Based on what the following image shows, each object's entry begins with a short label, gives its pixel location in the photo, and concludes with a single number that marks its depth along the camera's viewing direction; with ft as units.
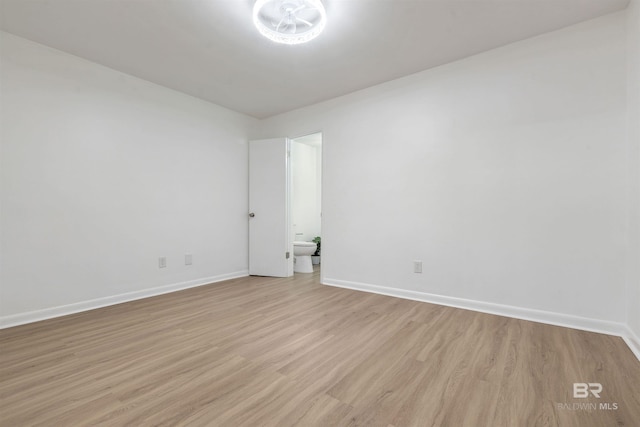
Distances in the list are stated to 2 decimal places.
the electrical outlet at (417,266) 9.73
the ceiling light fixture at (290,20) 6.52
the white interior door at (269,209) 13.34
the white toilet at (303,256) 14.47
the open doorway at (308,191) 17.02
